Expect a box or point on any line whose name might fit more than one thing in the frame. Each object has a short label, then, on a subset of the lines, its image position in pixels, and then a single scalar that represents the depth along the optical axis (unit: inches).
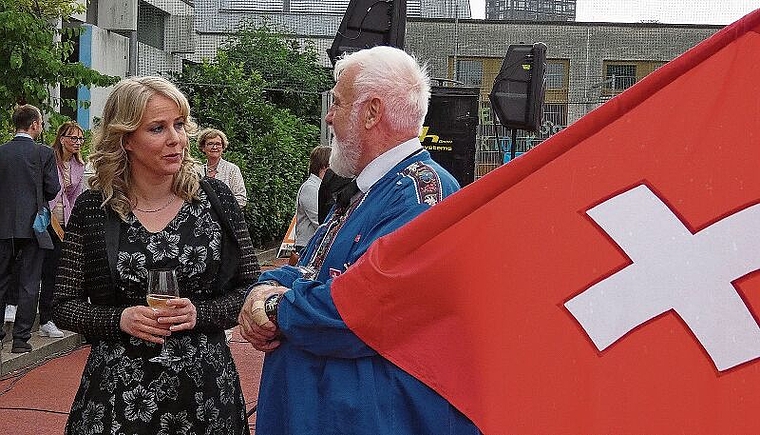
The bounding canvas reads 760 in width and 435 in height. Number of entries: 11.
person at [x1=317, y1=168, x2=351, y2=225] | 307.7
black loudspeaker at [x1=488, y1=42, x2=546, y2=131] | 590.6
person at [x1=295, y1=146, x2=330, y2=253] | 370.6
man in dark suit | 373.1
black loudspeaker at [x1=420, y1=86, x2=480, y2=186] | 570.6
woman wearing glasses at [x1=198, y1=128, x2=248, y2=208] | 473.4
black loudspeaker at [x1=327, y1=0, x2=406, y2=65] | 447.2
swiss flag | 100.2
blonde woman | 140.9
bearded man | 115.2
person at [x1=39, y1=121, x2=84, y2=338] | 404.8
